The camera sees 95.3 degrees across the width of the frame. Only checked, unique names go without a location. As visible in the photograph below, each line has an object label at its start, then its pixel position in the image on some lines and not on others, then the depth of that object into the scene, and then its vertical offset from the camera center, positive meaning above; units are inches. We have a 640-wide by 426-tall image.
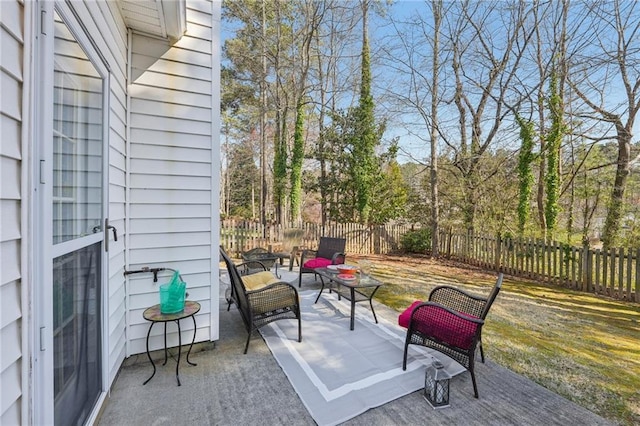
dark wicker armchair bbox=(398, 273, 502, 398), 93.0 -40.3
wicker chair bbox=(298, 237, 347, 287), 198.1 -35.7
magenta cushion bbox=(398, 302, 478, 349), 94.1 -39.9
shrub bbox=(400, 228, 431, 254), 383.9 -44.2
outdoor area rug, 88.8 -58.6
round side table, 94.6 -36.9
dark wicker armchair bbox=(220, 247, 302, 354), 117.1 -40.7
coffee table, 139.2 -37.6
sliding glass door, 56.4 -5.6
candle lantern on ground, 86.9 -53.7
